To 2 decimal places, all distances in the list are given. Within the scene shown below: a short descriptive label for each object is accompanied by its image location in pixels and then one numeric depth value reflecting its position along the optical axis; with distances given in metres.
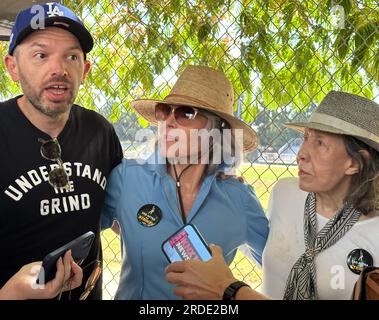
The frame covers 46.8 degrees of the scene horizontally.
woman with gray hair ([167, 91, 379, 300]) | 1.30
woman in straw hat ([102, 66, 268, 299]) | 1.42
